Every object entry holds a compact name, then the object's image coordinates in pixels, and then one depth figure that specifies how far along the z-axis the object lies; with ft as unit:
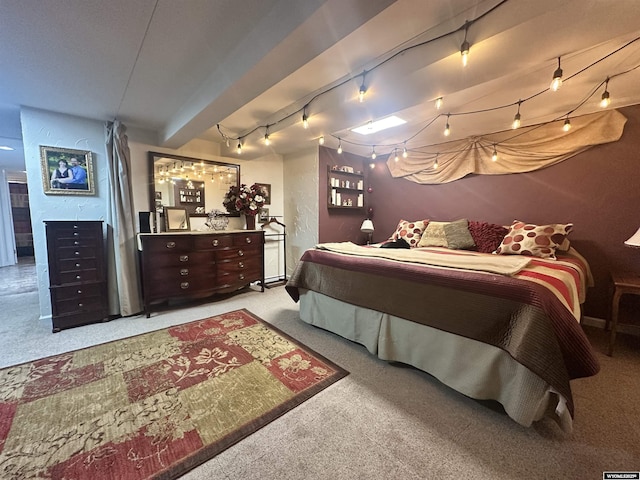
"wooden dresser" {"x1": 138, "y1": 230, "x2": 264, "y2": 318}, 9.16
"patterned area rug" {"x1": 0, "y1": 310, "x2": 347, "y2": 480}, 3.81
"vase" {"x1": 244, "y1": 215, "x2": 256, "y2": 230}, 12.44
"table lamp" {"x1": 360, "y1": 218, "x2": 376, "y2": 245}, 14.16
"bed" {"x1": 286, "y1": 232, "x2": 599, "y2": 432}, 4.06
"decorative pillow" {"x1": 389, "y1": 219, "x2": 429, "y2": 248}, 11.37
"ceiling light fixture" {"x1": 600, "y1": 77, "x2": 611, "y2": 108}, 6.02
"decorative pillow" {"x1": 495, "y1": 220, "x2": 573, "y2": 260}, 8.11
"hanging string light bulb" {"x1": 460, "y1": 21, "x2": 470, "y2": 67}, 4.33
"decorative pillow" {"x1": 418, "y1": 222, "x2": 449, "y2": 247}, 10.52
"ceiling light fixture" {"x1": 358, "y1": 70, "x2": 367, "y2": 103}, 5.81
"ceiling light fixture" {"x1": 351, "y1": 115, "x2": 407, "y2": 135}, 9.29
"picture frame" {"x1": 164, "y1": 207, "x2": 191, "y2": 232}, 10.62
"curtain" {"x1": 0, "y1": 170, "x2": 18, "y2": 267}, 17.21
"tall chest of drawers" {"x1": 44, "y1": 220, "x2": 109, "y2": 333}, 8.01
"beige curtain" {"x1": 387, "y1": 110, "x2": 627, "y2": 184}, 8.24
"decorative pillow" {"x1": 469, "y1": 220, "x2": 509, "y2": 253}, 9.51
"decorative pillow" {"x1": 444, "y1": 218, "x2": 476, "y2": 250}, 9.89
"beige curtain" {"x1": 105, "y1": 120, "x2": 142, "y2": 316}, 9.07
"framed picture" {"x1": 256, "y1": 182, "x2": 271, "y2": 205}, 13.44
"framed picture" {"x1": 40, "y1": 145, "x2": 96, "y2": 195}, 8.45
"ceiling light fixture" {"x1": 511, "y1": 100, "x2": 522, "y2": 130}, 7.26
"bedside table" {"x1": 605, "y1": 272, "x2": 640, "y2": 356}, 6.37
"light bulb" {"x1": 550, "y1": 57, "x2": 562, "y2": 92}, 4.76
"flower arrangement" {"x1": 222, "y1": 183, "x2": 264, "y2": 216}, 11.96
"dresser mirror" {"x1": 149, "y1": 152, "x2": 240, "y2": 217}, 10.50
